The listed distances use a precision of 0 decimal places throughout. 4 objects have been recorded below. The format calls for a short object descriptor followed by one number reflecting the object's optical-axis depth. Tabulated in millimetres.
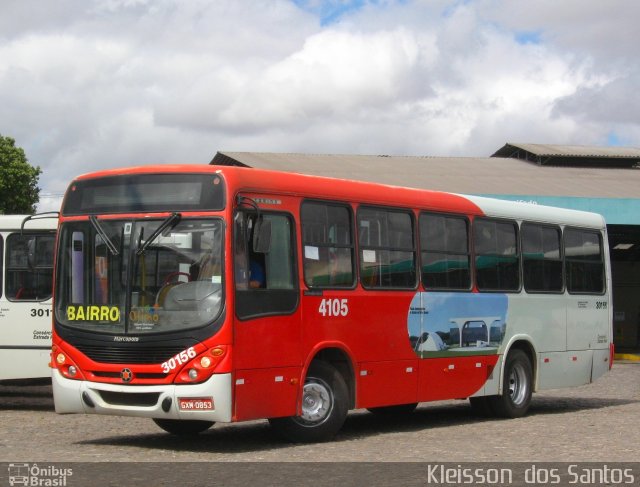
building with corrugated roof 38000
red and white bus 11273
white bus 16281
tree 55531
